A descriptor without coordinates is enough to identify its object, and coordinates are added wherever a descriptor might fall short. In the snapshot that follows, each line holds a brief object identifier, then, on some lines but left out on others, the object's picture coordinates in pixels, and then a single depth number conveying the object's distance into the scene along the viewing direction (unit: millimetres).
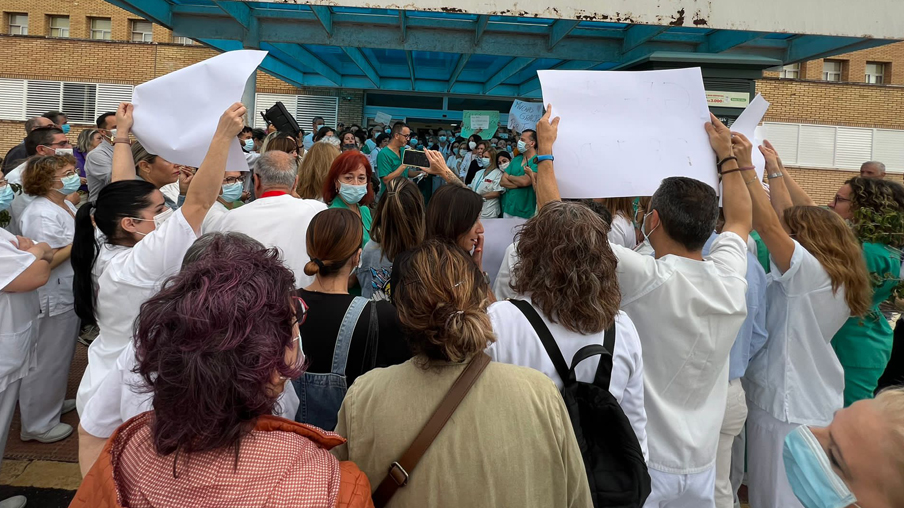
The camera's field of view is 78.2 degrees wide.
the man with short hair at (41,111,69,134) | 6984
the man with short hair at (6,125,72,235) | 5035
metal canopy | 7859
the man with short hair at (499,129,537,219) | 6536
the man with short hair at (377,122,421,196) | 7043
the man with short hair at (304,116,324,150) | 9900
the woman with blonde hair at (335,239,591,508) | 1471
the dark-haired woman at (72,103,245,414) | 2152
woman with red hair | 3816
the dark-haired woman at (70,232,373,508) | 1136
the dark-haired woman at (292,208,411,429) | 2037
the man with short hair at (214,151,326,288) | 2893
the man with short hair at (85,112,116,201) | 4621
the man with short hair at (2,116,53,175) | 5852
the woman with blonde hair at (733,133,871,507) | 2646
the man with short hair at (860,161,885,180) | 5445
